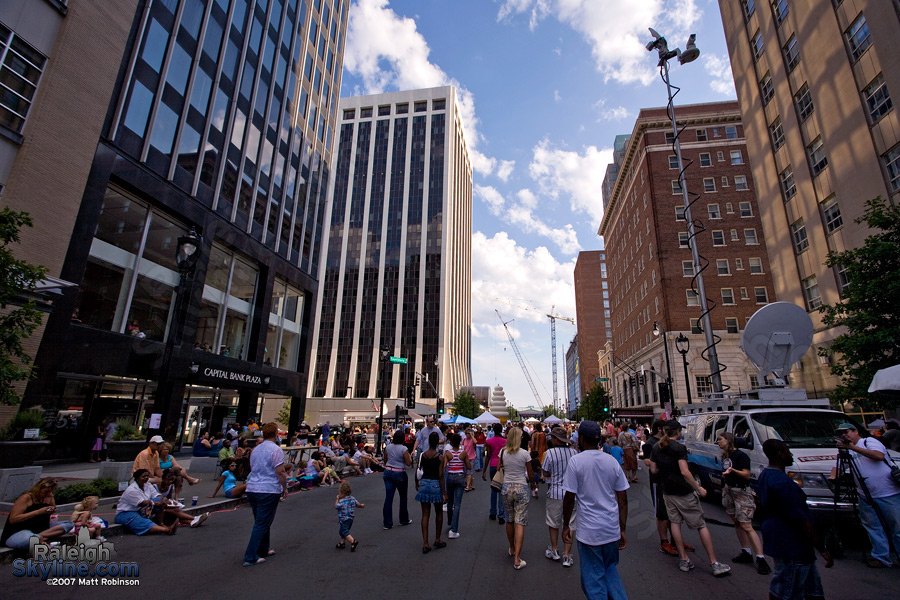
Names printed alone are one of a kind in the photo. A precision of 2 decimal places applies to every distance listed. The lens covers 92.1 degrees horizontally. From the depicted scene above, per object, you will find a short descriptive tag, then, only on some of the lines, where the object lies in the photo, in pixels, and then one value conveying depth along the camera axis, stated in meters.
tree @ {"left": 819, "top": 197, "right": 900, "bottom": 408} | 13.28
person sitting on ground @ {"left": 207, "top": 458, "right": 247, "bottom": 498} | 11.62
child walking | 7.21
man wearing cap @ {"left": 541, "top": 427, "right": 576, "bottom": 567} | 6.66
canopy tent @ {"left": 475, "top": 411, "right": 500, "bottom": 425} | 29.53
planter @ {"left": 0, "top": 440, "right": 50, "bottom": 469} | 9.69
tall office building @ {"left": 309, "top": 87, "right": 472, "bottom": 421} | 80.12
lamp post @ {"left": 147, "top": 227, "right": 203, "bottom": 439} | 10.66
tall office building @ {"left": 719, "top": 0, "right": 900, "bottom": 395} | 20.05
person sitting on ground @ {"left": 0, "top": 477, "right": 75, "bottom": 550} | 6.18
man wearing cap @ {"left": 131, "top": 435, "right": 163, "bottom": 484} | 9.23
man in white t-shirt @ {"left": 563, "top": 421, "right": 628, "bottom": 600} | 3.96
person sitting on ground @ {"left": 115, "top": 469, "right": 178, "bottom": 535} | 8.02
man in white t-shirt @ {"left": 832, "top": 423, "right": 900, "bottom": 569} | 6.11
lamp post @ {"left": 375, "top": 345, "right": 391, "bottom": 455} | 23.28
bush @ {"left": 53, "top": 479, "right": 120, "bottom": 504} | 9.30
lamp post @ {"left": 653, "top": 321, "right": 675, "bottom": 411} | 41.33
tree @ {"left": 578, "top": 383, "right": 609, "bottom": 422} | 75.00
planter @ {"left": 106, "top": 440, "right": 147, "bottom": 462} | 12.57
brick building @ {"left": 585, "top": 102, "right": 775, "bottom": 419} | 45.09
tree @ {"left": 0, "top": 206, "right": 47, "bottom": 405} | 8.30
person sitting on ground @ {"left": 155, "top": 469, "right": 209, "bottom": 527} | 8.55
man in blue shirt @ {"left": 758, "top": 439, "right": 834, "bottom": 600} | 3.97
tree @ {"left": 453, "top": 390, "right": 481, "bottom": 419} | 76.31
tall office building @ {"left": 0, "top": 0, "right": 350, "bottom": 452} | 14.98
